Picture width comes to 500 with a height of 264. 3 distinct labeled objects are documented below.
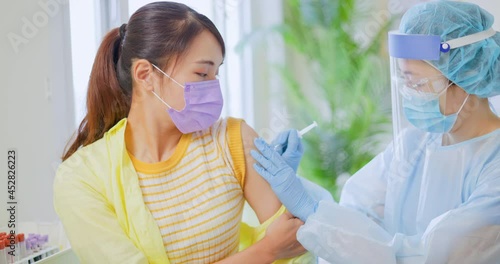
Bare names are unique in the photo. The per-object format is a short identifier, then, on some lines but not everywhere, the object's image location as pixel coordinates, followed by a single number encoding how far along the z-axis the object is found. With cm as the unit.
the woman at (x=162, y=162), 174
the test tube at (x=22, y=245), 194
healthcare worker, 177
